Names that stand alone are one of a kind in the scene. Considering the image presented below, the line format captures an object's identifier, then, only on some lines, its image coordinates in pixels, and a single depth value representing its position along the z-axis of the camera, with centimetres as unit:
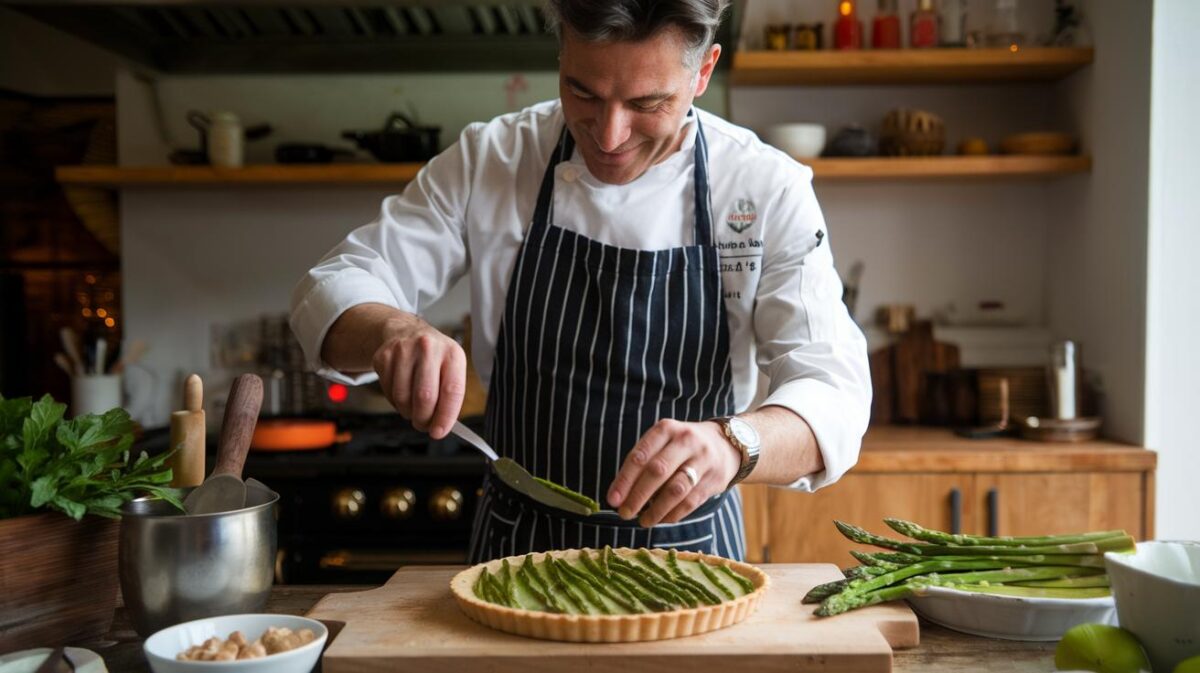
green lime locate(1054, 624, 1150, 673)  106
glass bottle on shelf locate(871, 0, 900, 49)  339
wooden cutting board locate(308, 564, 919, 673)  114
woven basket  333
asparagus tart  117
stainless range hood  303
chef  169
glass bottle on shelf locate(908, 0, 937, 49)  337
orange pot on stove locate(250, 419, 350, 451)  302
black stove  290
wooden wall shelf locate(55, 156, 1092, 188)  324
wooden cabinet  290
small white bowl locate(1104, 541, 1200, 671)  104
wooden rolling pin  141
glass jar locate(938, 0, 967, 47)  335
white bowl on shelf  331
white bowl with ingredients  102
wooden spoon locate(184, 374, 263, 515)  131
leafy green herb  122
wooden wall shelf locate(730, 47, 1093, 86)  323
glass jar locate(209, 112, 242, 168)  340
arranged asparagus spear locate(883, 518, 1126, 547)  133
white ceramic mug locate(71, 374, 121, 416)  351
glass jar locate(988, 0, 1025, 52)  334
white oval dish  124
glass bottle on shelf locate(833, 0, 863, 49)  340
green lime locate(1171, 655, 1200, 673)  98
